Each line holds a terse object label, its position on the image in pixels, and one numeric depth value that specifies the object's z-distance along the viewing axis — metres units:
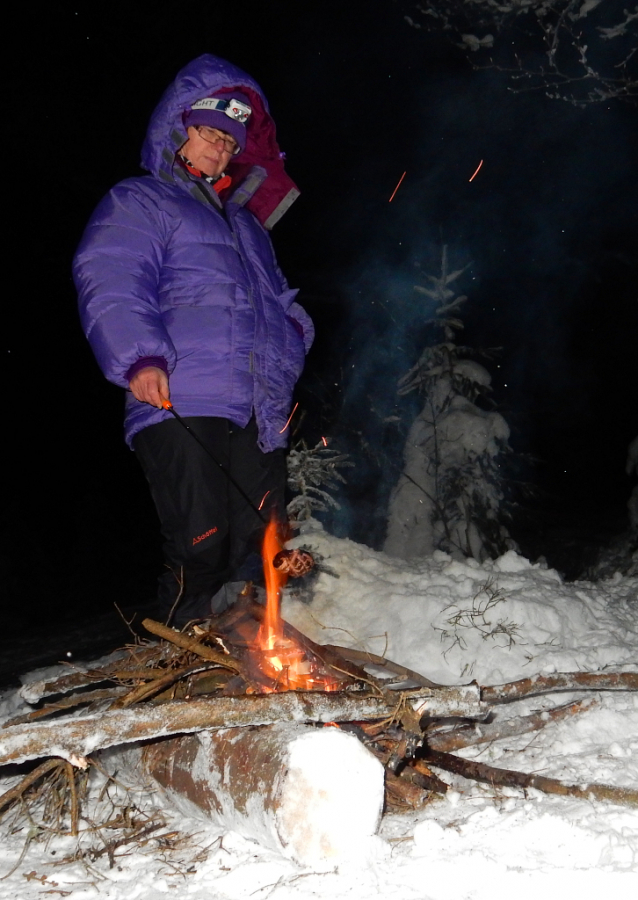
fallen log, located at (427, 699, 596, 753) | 2.81
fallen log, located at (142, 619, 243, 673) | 2.66
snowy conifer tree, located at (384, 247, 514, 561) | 9.40
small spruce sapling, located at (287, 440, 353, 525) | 7.19
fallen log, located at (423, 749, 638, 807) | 2.15
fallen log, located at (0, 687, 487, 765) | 2.02
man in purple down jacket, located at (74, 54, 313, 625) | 3.18
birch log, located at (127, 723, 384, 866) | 1.99
